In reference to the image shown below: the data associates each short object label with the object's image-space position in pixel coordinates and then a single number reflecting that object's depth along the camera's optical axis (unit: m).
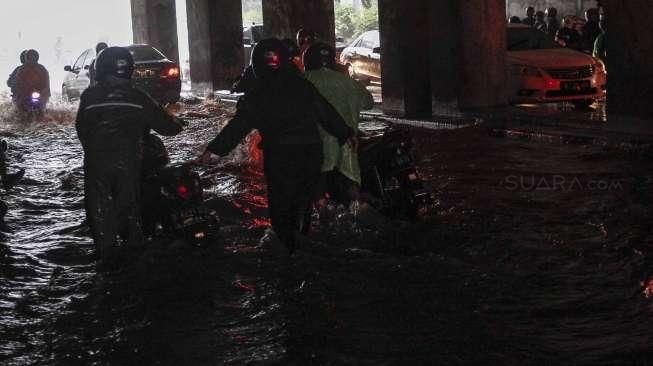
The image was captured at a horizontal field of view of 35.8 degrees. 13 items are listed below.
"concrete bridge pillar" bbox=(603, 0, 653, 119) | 14.32
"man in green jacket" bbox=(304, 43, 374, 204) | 8.33
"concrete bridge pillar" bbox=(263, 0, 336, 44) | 20.92
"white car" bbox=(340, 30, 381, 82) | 26.62
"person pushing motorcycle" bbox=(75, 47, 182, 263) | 7.30
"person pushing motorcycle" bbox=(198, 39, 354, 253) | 7.00
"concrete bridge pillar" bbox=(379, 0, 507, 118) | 18.47
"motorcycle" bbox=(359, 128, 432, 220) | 8.80
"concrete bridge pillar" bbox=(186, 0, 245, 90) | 28.72
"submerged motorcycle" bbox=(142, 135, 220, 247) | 7.56
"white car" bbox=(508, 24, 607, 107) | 18.50
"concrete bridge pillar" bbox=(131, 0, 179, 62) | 34.38
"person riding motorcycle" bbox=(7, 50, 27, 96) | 21.23
